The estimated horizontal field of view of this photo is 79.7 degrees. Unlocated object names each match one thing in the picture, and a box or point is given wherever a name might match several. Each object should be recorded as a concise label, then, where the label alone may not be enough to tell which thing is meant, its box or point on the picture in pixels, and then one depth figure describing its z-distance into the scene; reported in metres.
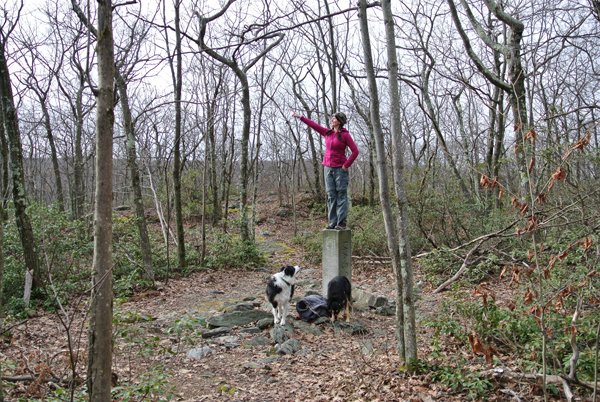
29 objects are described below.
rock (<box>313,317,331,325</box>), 5.91
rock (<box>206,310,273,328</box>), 5.97
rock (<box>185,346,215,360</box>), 4.86
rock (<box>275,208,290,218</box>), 22.02
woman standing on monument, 6.72
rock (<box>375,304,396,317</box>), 6.56
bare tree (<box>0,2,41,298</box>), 6.80
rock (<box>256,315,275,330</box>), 5.88
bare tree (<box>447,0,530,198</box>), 7.09
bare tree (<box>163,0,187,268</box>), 9.70
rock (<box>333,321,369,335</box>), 5.55
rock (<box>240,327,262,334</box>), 5.73
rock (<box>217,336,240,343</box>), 5.41
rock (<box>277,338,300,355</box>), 4.93
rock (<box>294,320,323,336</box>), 5.64
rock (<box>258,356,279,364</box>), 4.68
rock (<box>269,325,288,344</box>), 5.30
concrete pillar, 6.86
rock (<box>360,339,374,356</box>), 4.67
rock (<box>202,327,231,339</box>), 5.62
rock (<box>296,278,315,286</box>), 9.45
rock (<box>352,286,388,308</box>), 6.82
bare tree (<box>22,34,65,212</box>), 14.92
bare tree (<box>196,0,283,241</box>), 11.32
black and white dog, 5.63
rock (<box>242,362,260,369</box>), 4.56
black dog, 5.99
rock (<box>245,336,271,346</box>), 5.27
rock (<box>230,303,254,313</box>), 6.70
